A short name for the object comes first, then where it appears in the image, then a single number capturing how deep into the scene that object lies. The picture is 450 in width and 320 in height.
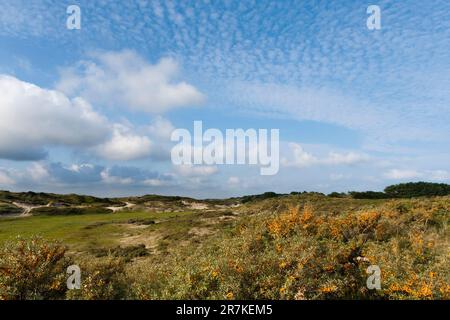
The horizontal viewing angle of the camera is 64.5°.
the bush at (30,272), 9.56
